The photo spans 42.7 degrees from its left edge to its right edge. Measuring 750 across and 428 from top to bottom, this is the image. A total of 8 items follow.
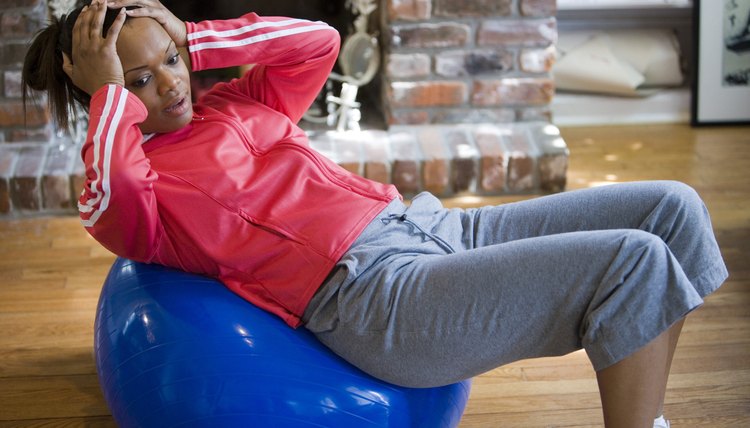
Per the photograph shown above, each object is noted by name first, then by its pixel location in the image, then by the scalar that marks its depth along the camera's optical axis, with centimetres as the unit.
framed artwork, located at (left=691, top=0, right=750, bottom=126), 332
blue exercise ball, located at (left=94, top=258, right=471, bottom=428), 146
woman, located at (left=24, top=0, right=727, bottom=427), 139
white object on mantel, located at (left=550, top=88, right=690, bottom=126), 344
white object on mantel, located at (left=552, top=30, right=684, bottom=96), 342
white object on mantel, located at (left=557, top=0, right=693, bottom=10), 353
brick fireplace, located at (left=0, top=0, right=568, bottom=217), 278
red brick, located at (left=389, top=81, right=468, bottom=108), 288
